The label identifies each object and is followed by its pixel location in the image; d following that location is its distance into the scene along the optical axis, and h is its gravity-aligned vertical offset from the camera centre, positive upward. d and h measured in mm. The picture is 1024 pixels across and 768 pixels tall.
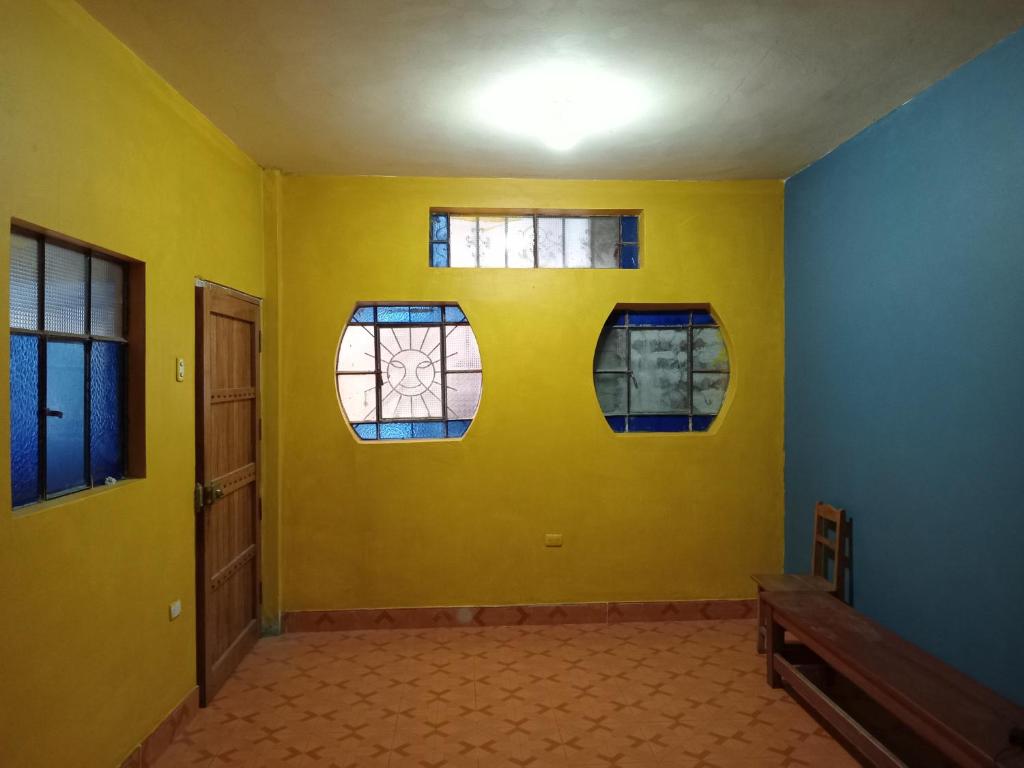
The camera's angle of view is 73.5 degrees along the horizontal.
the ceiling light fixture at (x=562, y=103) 2949 +1303
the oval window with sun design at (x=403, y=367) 4570 +91
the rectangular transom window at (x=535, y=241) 4586 +935
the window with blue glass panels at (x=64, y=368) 2191 +50
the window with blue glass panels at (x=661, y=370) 4672 +65
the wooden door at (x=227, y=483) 3381 -549
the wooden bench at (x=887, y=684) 2234 -1154
